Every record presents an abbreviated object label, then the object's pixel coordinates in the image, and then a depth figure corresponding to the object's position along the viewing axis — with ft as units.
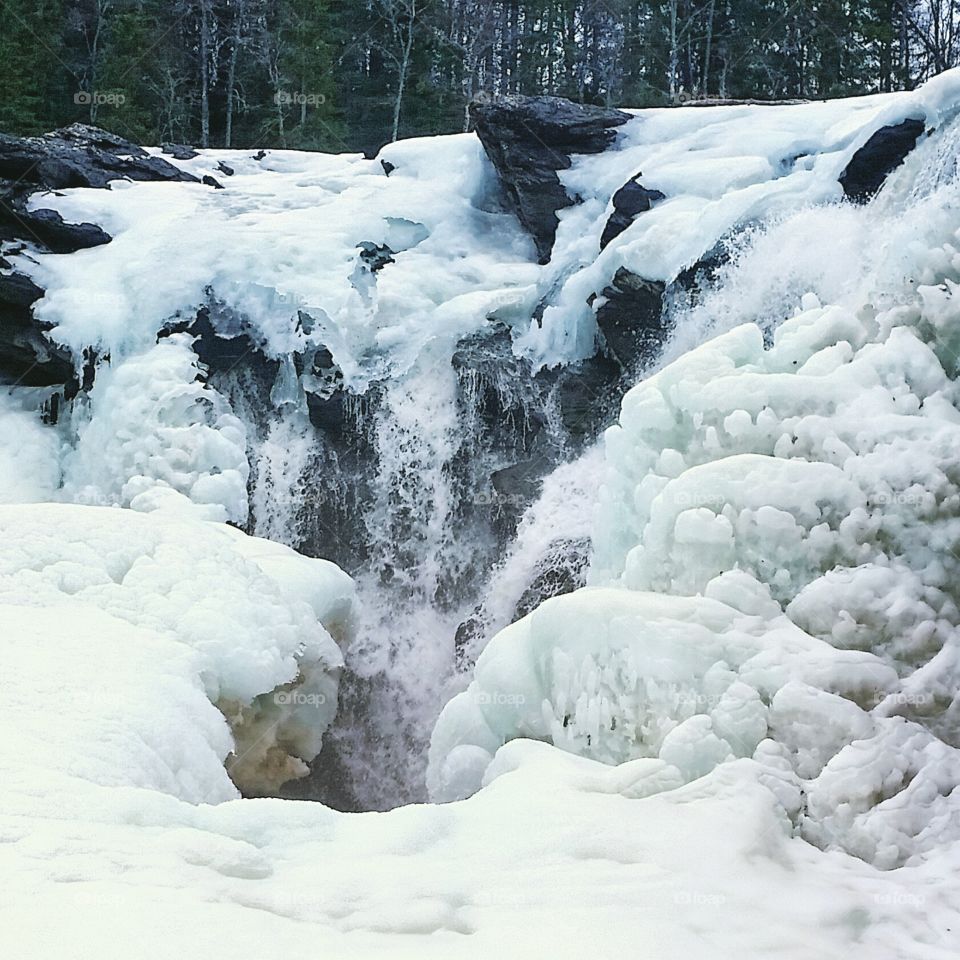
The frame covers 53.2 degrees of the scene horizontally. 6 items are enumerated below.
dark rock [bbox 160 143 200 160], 47.98
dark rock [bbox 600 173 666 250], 32.04
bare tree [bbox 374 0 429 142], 70.08
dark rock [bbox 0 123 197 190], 37.88
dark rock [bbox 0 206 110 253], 35.81
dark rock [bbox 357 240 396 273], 36.19
